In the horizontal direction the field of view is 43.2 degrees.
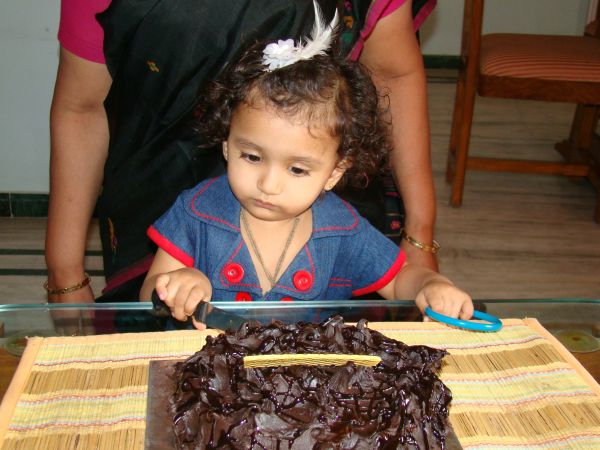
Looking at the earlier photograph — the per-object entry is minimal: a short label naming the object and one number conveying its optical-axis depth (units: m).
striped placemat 0.75
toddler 1.01
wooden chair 2.67
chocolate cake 0.70
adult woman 1.19
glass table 0.90
